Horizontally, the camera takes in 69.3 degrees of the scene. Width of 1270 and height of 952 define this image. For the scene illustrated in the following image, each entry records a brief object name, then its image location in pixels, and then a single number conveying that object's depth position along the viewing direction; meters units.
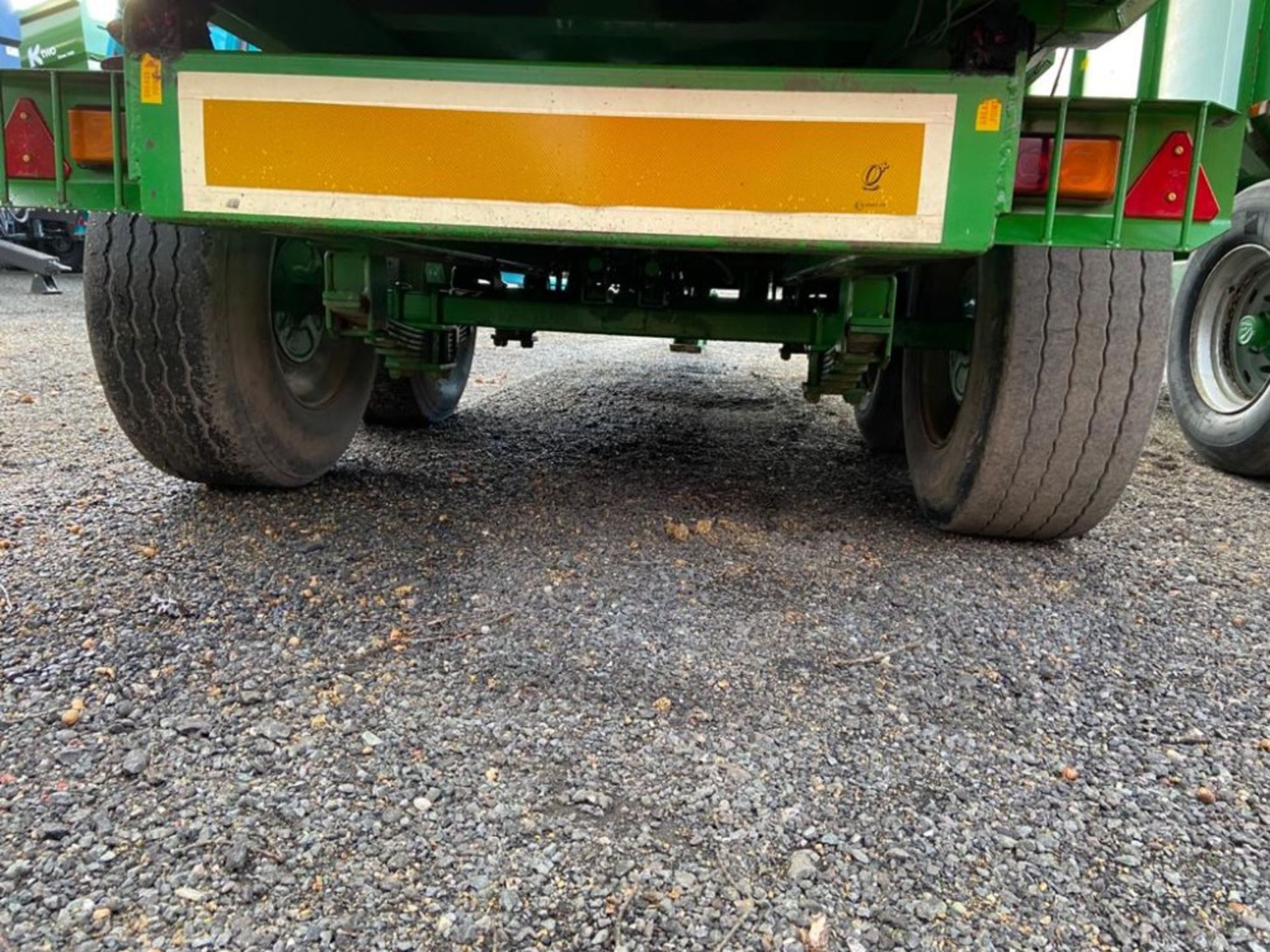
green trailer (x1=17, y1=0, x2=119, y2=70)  11.80
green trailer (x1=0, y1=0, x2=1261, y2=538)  1.68
